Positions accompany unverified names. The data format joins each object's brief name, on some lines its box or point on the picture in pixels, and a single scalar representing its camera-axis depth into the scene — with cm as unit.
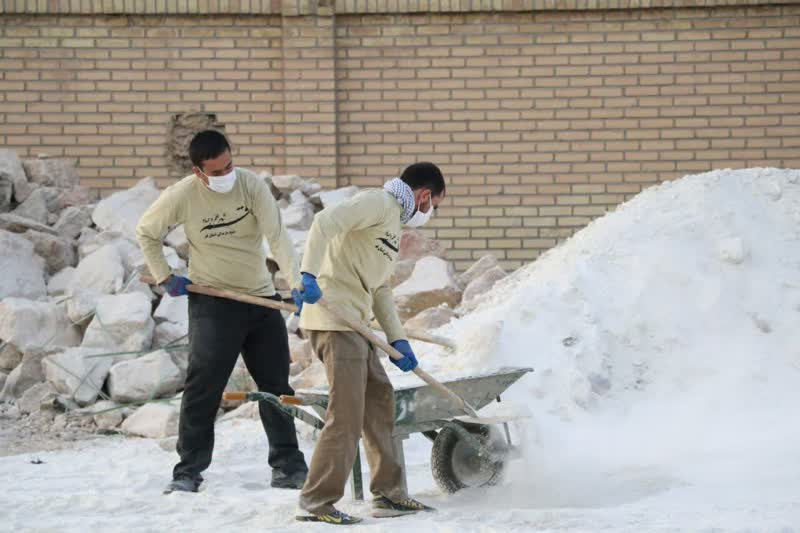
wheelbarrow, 981
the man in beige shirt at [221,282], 1063
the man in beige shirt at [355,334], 900
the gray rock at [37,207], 1938
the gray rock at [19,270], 1748
